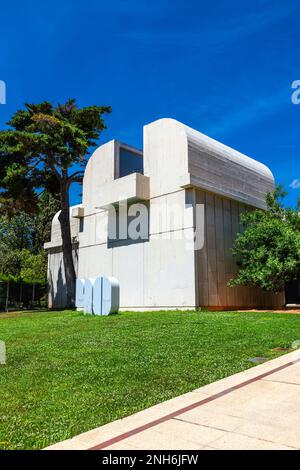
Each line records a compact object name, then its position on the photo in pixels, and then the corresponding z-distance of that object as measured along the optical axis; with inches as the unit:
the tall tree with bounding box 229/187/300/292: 581.6
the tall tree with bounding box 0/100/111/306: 815.1
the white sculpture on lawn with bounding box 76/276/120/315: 582.6
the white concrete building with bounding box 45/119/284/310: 611.5
